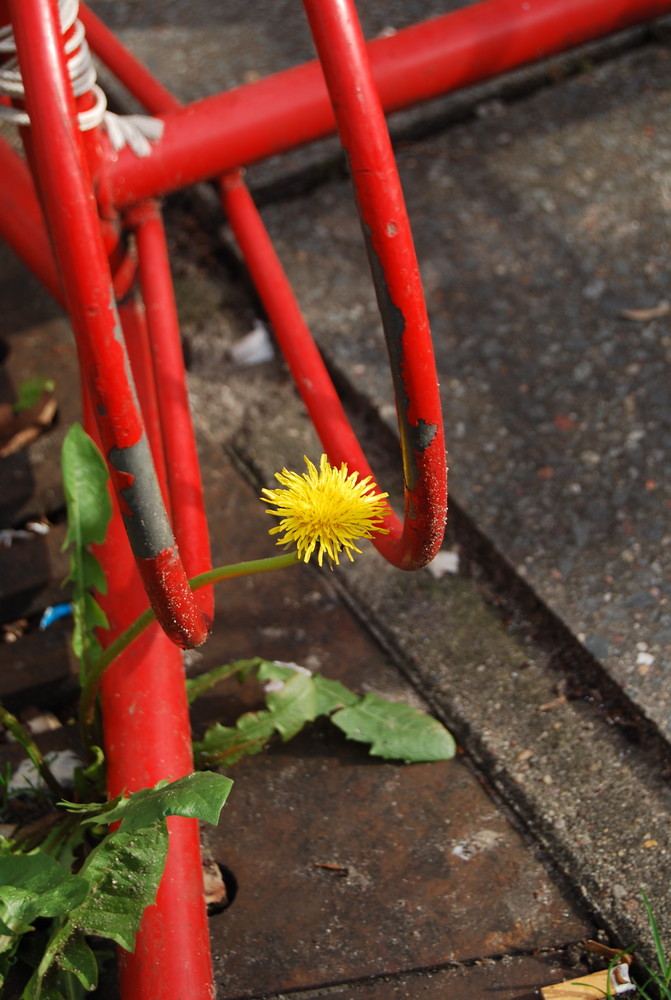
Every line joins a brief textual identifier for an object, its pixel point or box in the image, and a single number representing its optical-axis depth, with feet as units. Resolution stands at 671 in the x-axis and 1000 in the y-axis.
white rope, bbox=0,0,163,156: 3.88
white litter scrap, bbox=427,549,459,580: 4.33
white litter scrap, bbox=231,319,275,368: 4.77
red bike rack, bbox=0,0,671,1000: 3.39
